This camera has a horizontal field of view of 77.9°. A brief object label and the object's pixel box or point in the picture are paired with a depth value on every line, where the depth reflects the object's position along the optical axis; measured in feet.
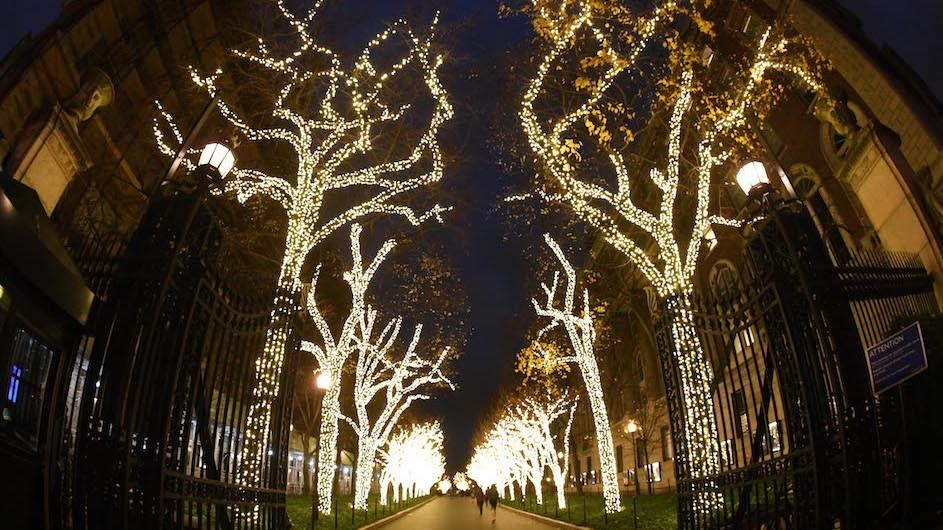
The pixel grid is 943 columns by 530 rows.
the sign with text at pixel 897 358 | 16.61
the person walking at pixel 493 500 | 92.99
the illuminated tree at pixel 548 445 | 84.74
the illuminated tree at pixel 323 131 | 38.09
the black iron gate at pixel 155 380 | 16.81
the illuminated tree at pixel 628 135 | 36.14
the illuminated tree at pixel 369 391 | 70.38
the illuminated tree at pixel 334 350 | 55.36
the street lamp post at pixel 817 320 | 18.74
